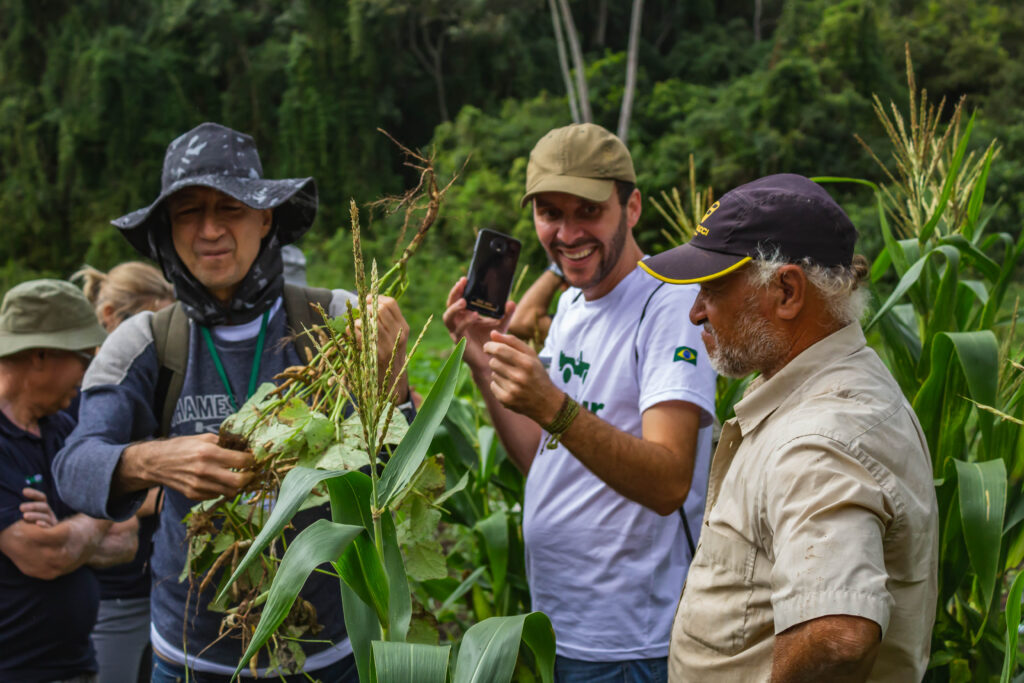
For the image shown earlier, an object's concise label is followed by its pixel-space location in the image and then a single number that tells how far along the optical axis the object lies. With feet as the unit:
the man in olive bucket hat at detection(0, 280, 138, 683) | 7.98
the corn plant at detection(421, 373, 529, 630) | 8.27
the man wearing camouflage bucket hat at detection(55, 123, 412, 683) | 6.57
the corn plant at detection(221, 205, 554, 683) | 4.38
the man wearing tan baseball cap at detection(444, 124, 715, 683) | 5.96
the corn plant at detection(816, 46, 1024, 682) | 6.02
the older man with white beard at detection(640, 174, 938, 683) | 4.03
